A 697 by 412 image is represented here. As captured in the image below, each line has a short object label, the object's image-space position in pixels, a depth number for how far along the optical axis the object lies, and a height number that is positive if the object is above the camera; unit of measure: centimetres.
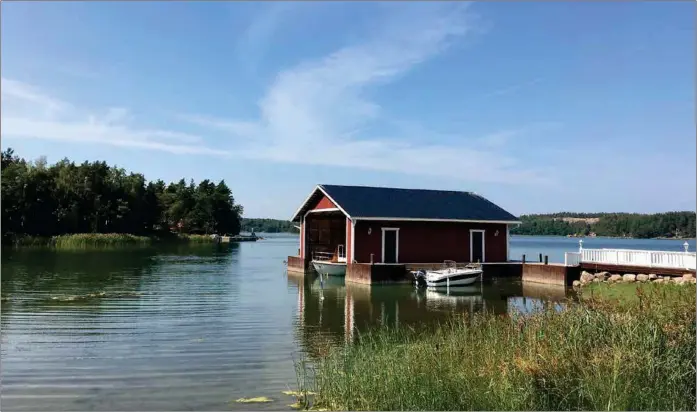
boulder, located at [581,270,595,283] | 2546 -202
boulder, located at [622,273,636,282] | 2377 -191
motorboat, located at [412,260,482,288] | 2500 -202
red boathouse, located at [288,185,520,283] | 2825 +16
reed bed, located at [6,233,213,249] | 5594 -117
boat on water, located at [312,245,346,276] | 2988 -171
